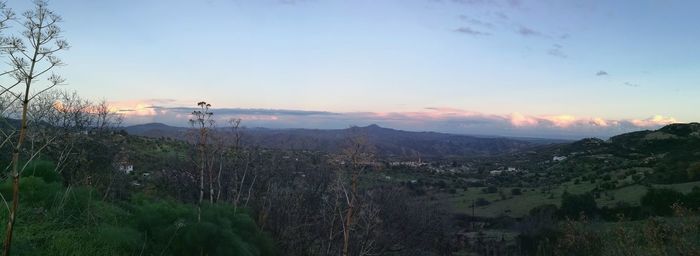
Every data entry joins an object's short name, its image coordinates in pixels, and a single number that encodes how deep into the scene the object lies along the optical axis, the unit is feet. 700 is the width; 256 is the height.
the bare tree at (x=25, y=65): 9.95
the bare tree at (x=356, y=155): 35.95
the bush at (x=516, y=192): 180.24
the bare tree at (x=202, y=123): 38.06
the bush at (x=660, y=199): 108.06
